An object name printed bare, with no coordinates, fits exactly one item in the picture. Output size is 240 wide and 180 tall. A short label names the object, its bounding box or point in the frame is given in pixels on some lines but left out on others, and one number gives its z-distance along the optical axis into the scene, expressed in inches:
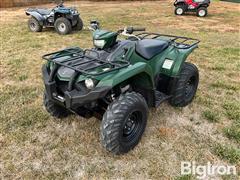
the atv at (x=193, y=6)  330.5
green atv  71.4
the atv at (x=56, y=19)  220.7
